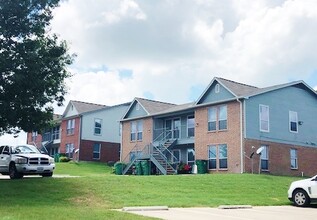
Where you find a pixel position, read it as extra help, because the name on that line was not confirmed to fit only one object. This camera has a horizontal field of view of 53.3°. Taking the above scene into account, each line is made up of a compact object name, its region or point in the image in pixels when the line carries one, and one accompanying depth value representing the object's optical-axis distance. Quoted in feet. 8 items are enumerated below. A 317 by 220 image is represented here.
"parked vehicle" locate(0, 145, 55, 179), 53.34
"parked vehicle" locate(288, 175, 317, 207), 41.12
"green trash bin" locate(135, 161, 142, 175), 83.33
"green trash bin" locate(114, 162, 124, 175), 86.61
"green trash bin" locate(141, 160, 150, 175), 82.23
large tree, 44.68
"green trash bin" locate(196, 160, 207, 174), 75.24
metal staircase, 79.26
